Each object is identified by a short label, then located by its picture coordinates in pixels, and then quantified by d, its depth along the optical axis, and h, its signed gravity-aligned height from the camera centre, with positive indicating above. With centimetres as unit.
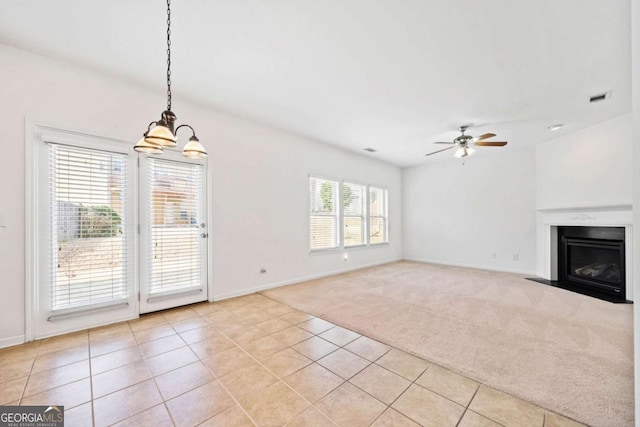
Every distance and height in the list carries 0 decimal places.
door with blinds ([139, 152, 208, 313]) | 319 -21
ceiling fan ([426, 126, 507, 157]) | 423 +123
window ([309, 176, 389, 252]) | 531 -1
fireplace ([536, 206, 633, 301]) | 386 -61
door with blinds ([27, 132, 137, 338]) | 256 -20
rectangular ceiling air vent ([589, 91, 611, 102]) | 318 +148
